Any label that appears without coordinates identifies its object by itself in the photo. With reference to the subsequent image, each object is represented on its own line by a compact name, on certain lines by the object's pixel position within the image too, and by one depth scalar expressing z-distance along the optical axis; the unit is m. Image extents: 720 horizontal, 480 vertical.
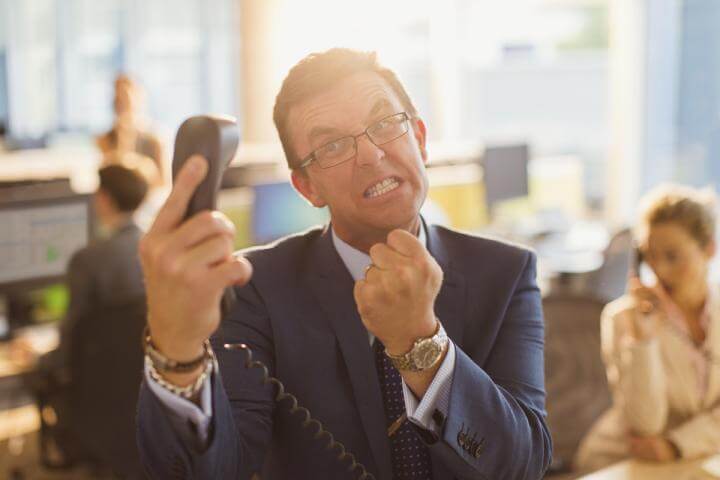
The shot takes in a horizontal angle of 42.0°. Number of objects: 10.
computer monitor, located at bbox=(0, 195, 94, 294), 3.77
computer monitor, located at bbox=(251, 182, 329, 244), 4.46
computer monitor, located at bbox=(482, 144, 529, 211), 5.73
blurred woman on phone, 2.31
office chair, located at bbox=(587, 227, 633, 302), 4.47
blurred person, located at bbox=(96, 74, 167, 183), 6.34
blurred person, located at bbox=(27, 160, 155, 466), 3.55
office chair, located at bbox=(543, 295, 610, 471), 3.03
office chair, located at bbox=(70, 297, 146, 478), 3.09
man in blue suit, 1.05
